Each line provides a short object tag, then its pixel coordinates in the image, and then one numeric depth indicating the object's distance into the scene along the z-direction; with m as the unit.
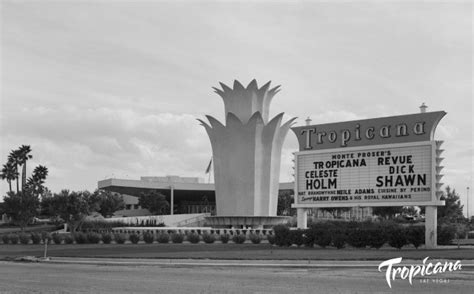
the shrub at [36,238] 51.76
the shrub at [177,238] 46.56
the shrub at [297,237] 38.88
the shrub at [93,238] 47.66
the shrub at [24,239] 52.28
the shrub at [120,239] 47.03
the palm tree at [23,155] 106.99
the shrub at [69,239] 48.29
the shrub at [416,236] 35.53
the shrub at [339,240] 36.75
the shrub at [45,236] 50.97
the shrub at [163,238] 46.91
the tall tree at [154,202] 113.38
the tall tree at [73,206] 76.06
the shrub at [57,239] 48.31
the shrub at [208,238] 45.47
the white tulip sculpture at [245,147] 66.00
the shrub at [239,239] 44.91
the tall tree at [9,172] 106.31
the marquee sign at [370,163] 37.34
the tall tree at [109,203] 94.73
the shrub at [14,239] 52.53
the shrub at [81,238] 47.88
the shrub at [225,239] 45.92
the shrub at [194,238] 46.38
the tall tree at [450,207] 69.69
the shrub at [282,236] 39.44
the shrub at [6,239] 53.34
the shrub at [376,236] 35.56
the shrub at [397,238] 35.44
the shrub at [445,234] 36.41
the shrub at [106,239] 47.41
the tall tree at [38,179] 102.44
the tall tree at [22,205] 87.88
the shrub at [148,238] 47.86
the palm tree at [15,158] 106.81
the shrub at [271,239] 40.97
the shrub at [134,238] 47.56
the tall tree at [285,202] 114.88
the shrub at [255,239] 44.75
